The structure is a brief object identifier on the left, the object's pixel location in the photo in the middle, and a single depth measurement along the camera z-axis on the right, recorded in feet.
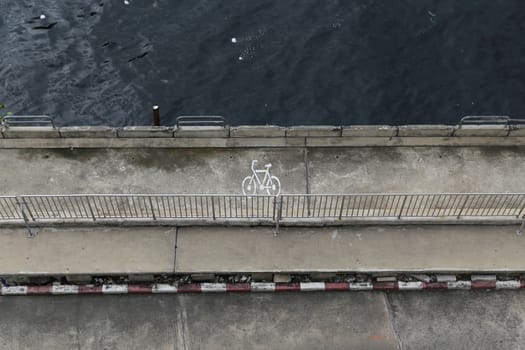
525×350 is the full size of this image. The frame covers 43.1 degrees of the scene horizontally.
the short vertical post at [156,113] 75.61
